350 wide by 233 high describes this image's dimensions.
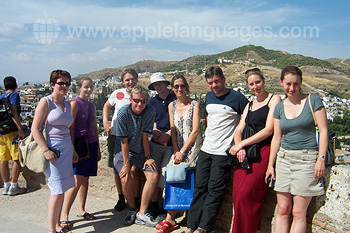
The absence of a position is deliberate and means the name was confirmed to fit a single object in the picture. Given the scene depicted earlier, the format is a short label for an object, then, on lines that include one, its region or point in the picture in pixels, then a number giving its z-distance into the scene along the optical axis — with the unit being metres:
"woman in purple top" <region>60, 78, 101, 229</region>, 3.27
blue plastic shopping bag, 3.07
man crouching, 3.13
